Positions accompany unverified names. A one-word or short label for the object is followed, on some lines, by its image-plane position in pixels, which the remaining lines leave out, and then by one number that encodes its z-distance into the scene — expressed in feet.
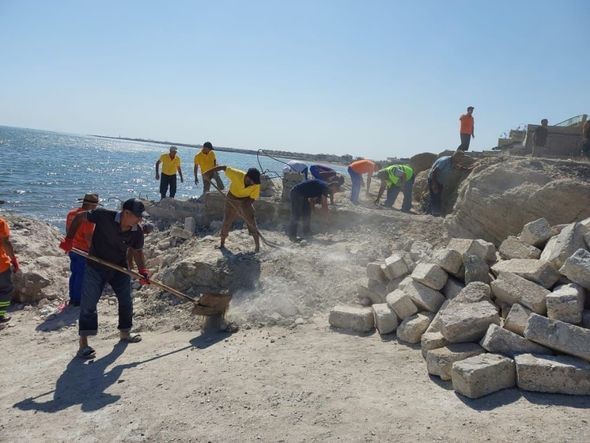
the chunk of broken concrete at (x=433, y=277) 14.64
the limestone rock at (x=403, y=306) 14.47
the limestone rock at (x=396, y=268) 16.61
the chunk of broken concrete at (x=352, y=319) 15.15
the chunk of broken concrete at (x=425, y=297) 14.30
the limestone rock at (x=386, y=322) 14.53
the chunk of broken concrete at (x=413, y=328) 13.62
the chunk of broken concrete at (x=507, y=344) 11.24
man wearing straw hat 18.93
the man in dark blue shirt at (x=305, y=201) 25.18
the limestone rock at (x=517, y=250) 14.69
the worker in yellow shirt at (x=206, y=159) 30.83
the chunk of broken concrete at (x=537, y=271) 12.70
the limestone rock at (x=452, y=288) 14.37
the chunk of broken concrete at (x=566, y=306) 11.27
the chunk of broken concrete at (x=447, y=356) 11.39
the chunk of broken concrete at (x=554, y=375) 10.34
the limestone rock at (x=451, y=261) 14.92
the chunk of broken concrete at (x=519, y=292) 12.09
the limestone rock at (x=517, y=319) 11.76
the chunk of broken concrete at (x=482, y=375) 10.48
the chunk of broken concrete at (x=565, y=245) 12.79
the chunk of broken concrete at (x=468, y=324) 12.07
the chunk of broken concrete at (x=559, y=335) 10.68
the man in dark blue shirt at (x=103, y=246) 14.55
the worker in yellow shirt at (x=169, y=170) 34.32
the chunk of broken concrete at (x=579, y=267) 11.73
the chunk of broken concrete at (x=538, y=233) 14.97
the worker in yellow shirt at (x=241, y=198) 21.56
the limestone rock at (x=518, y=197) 19.07
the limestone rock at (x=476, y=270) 14.30
